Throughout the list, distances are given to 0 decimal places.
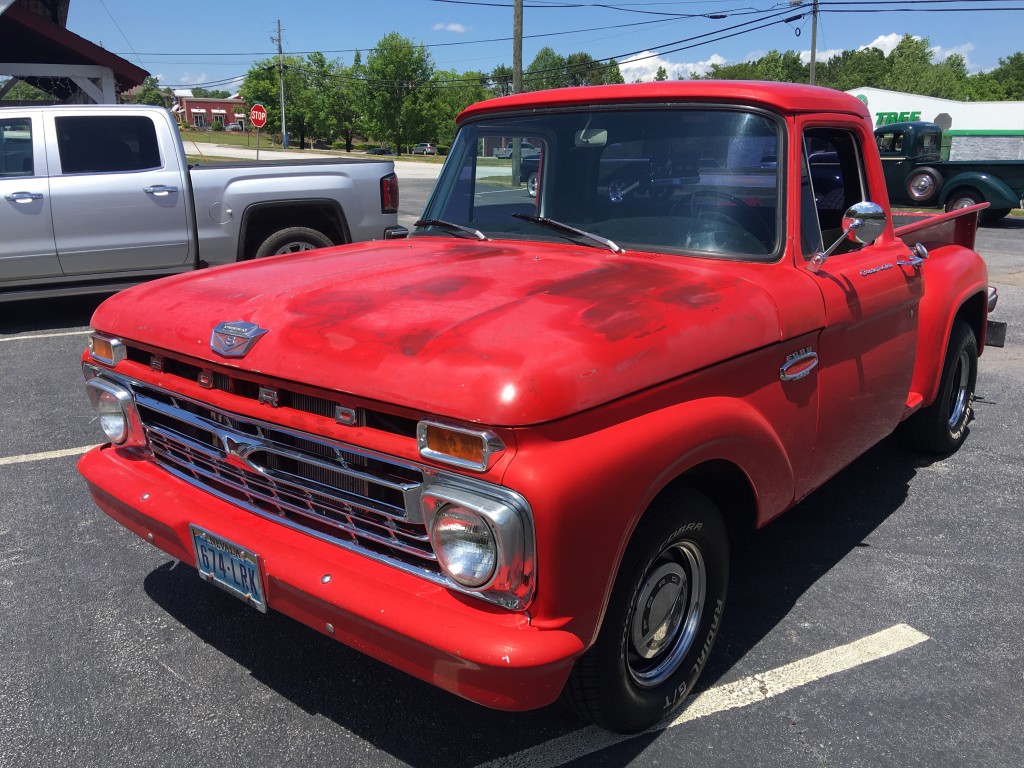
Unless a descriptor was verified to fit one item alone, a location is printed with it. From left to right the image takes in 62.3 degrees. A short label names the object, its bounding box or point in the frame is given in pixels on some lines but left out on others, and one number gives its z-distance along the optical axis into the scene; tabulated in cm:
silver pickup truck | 746
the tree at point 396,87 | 6481
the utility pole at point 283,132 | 6613
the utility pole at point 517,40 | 2208
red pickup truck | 205
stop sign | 2577
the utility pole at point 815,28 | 3453
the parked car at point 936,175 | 1789
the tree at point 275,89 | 7606
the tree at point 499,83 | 8419
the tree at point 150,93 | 10000
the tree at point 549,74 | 8521
